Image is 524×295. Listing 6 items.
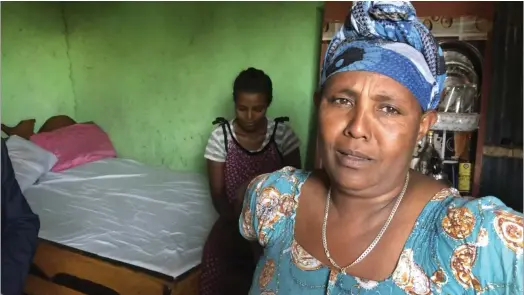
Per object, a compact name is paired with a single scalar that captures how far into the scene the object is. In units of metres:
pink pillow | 2.89
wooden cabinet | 1.85
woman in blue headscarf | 0.70
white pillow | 2.54
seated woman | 1.95
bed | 1.70
